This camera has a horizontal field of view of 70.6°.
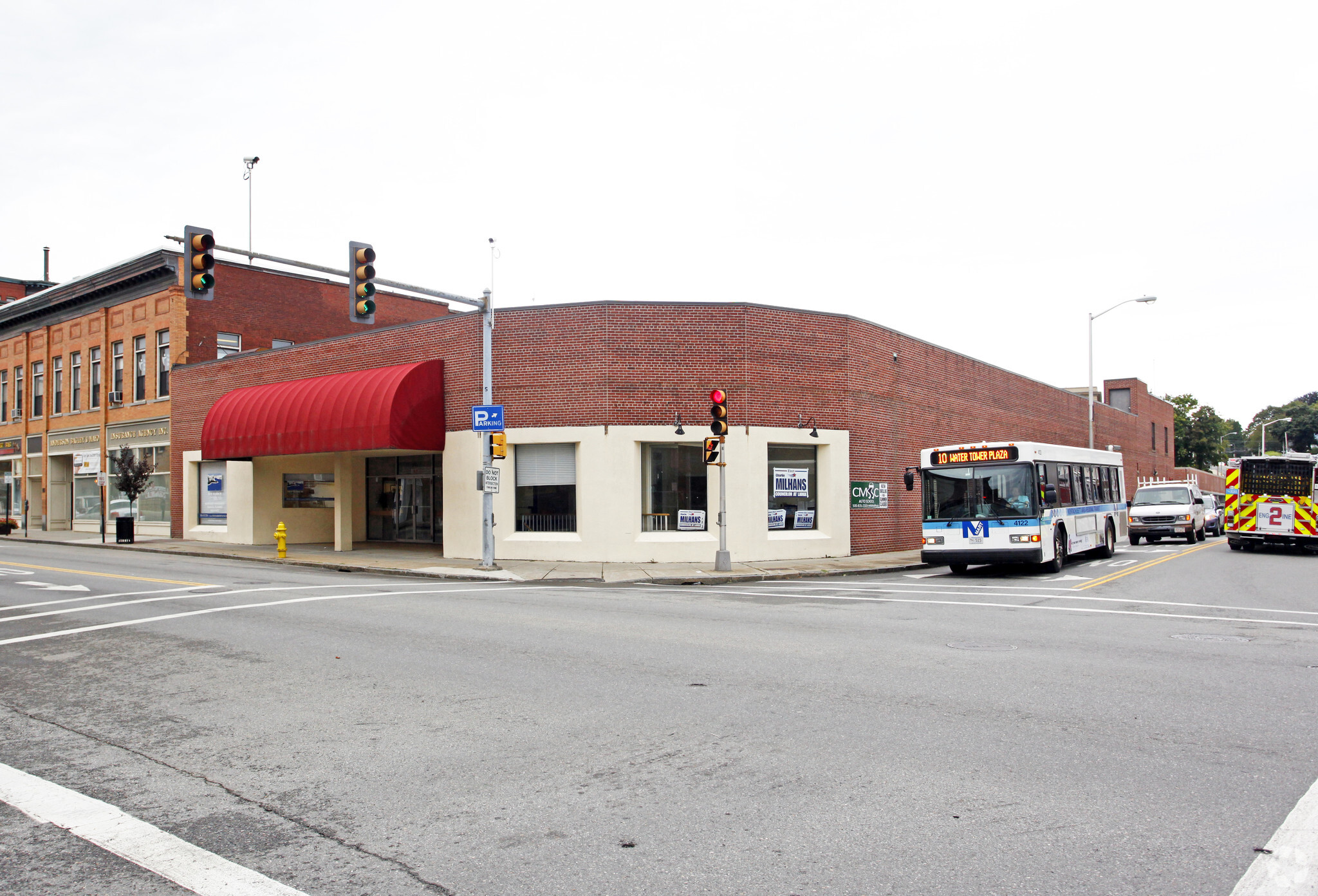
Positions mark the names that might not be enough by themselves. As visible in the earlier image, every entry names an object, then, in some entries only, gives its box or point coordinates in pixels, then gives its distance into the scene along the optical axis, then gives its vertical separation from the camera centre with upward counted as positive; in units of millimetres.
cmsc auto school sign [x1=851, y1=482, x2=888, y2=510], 26297 -589
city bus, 20109 -668
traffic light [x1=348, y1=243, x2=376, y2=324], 16203 +3470
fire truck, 28266 -944
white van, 33219 -1442
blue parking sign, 20859 +1344
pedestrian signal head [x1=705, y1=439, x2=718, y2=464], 20672 +550
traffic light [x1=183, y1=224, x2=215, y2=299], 14398 +3429
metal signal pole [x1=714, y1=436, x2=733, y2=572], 21094 -1328
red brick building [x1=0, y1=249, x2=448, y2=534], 36844 +5620
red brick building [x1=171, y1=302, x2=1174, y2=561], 23547 +1557
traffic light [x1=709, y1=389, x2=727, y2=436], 20625 +1444
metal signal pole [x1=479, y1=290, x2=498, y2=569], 21094 +942
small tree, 34188 +318
